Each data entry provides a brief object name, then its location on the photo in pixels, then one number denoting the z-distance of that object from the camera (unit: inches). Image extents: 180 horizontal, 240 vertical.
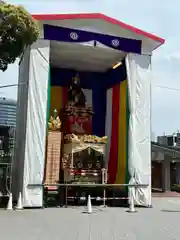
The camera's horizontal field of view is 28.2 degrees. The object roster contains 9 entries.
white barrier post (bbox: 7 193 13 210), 521.8
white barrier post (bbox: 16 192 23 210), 525.0
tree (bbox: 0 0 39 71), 361.4
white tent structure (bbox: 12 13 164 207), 557.3
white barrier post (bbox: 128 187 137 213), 521.4
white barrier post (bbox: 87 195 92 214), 489.7
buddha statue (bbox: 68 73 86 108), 730.8
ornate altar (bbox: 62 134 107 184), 661.3
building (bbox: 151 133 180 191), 1084.3
